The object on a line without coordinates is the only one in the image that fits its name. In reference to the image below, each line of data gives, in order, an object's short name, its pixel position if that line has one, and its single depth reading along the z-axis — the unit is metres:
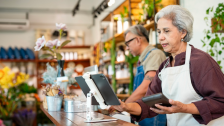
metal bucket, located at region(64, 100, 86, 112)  2.46
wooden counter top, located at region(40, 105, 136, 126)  1.68
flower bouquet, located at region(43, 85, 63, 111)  2.65
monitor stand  1.75
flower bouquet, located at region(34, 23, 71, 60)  2.80
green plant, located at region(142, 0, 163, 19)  3.49
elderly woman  1.40
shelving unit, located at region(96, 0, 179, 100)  3.59
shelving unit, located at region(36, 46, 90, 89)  7.85
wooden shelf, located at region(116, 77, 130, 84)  5.43
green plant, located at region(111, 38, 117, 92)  5.32
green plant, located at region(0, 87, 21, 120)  4.39
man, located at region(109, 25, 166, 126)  2.40
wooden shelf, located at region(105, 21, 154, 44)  3.81
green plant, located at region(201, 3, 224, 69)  2.37
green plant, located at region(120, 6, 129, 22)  4.69
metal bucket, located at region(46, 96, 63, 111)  2.65
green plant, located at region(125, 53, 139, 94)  4.41
